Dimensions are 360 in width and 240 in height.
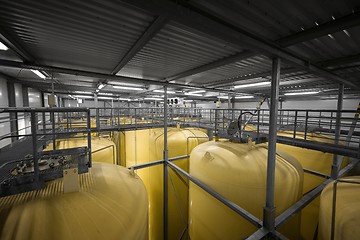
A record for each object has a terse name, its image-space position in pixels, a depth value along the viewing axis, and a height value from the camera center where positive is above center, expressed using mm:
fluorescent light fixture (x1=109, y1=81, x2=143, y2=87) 5154 +907
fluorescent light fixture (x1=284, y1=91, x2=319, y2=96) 6507 +797
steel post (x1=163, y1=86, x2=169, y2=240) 4078 -1819
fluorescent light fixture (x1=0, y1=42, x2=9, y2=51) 2151 +924
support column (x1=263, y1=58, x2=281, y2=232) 1860 -505
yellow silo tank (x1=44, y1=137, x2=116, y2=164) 3157 -843
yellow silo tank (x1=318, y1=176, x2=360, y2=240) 1454 -1096
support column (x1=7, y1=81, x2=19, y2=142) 6203 +478
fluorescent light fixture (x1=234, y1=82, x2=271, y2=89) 4598 +830
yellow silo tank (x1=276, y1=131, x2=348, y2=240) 3426 -1557
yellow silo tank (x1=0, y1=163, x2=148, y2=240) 1096 -856
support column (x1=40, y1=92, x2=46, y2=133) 10422 +738
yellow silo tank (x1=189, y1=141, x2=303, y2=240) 2170 -1141
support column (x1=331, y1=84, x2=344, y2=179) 3055 -1149
